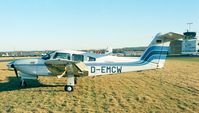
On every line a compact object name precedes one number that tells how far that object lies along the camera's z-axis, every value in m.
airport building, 98.75
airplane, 13.27
